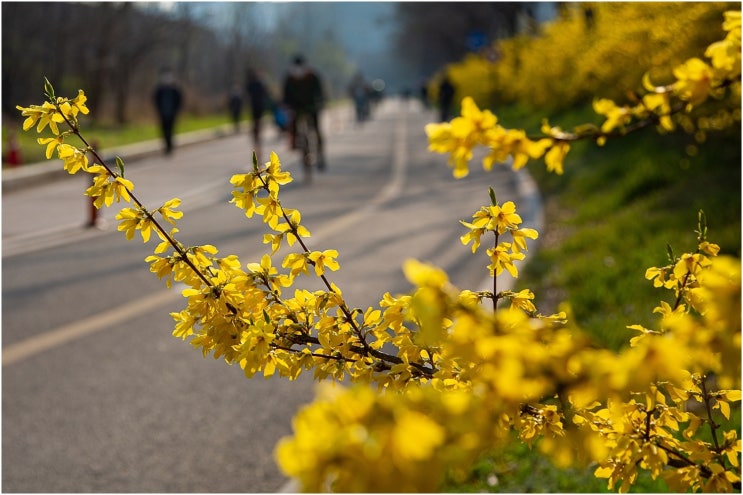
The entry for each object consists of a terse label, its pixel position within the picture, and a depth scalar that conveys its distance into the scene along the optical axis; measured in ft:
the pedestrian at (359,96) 114.93
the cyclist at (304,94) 50.96
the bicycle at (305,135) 51.26
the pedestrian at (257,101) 69.91
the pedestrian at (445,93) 98.22
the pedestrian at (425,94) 157.49
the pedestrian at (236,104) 97.09
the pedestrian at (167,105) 65.00
